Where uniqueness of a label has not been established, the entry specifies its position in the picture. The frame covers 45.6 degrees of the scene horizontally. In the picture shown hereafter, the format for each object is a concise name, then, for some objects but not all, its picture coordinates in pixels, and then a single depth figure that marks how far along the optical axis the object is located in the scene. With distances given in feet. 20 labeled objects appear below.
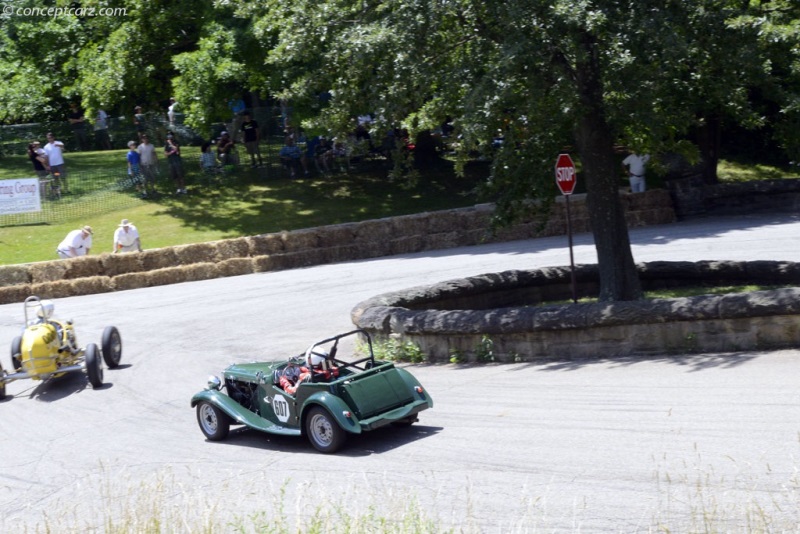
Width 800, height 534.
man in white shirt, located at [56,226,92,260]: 78.18
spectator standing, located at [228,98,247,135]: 107.55
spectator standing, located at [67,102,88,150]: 118.73
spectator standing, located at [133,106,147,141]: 106.59
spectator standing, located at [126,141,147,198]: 98.73
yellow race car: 46.14
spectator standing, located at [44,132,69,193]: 98.28
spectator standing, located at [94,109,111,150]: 119.34
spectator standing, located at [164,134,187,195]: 98.32
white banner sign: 92.48
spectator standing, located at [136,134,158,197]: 98.99
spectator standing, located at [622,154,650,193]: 90.94
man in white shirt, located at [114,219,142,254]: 79.00
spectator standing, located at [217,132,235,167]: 103.91
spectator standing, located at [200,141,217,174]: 103.40
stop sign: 52.79
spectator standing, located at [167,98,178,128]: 107.34
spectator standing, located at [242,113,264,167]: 103.55
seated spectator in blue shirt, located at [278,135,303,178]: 104.37
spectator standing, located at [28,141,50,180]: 98.78
